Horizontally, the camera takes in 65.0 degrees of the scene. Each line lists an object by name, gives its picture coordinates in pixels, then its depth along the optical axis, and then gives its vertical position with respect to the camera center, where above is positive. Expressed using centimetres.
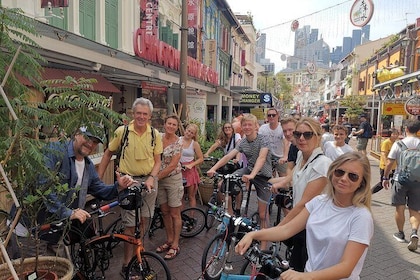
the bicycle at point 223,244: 274 -119
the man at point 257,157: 437 -52
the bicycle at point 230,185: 423 -89
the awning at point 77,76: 550 +70
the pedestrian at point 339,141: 566 -36
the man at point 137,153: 354 -42
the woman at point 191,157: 553 -69
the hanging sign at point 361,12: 942 +319
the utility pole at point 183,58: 702 +128
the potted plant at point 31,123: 200 -7
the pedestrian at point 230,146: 532 -55
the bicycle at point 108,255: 305 -135
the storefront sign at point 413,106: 1082 +55
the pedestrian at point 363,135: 1263 -51
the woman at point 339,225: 178 -61
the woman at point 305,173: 253 -43
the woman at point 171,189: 426 -95
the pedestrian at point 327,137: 693 -37
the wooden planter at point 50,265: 236 -111
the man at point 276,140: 621 -40
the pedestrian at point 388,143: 730 -47
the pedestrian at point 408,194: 483 -107
